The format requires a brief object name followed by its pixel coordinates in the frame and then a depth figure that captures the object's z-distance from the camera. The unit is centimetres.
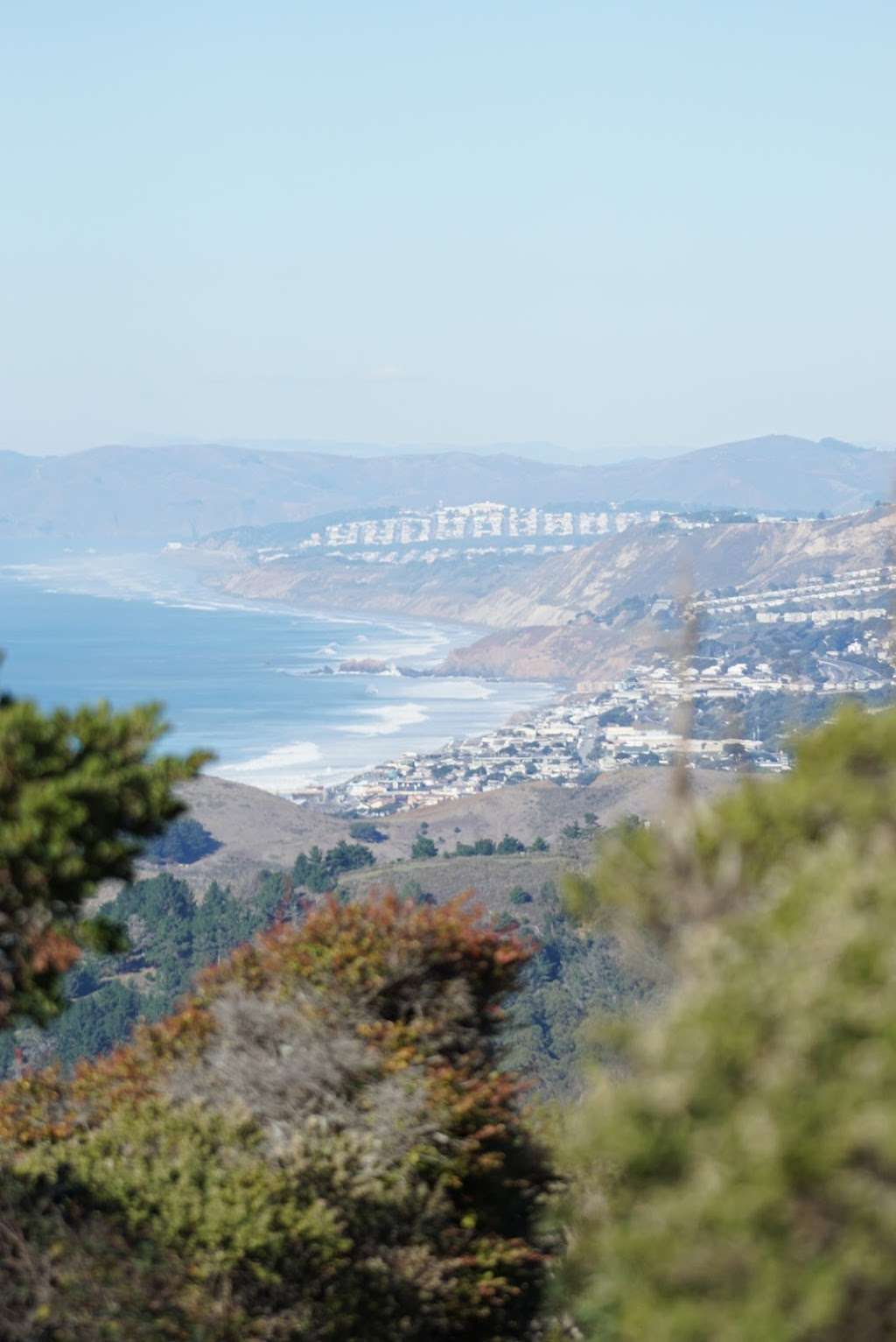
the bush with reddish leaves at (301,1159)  2133
